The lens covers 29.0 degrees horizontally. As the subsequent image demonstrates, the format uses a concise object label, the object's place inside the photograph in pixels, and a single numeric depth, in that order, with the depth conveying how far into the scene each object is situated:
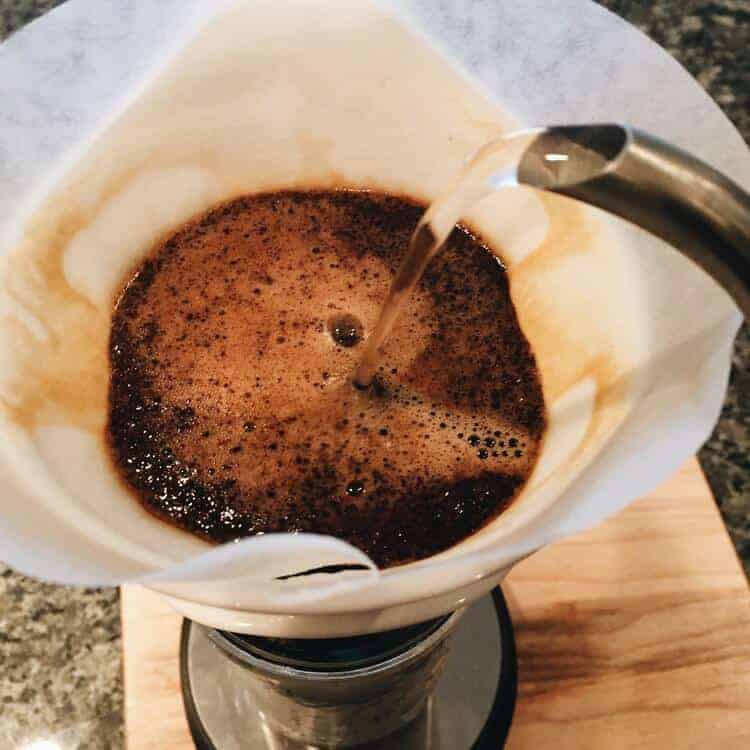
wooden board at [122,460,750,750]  0.32
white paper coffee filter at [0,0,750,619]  0.22
